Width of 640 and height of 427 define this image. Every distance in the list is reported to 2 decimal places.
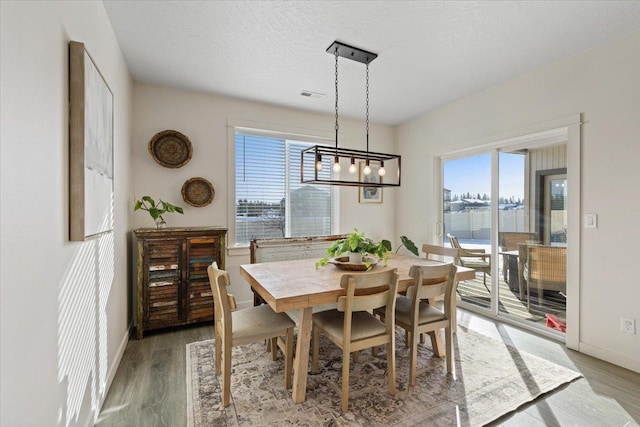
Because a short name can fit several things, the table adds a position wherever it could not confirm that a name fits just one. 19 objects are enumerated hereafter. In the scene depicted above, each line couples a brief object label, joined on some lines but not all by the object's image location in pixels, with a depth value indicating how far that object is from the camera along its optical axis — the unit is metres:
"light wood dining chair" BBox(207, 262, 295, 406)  1.89
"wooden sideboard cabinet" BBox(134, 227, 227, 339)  2.95
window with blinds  3.91
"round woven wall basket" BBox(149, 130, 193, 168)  3.31
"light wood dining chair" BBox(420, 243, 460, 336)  2.75
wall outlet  2.38
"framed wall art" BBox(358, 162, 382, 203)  4.73
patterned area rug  1.81
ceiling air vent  3.56
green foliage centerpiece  2.53
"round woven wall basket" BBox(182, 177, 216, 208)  3.48
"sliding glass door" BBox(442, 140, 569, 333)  3.02
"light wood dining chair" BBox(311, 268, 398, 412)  1.88
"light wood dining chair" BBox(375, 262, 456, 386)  2.13
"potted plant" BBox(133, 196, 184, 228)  3.09
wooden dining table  1.85
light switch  2.61
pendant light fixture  2.48
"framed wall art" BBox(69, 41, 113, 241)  1.41
